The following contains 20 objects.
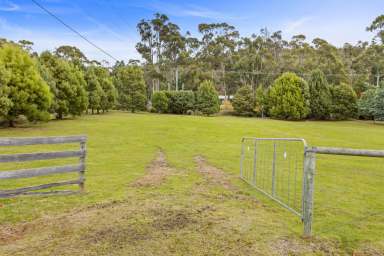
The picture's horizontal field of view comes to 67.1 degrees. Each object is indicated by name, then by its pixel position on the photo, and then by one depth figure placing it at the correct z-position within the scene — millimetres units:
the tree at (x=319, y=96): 36938
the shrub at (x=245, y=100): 41406
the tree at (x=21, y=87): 18059
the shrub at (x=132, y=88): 42875
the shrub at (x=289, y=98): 36344
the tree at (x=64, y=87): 24875
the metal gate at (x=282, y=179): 4024
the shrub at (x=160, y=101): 42656
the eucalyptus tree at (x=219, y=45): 58156
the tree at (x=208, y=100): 41809
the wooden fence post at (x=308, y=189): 3924
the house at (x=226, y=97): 59191
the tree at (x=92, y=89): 32750
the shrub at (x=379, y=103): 32062
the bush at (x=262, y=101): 39978
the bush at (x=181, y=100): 42938
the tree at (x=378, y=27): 44653
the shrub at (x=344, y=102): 36562
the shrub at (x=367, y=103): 33031
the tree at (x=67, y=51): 56969
